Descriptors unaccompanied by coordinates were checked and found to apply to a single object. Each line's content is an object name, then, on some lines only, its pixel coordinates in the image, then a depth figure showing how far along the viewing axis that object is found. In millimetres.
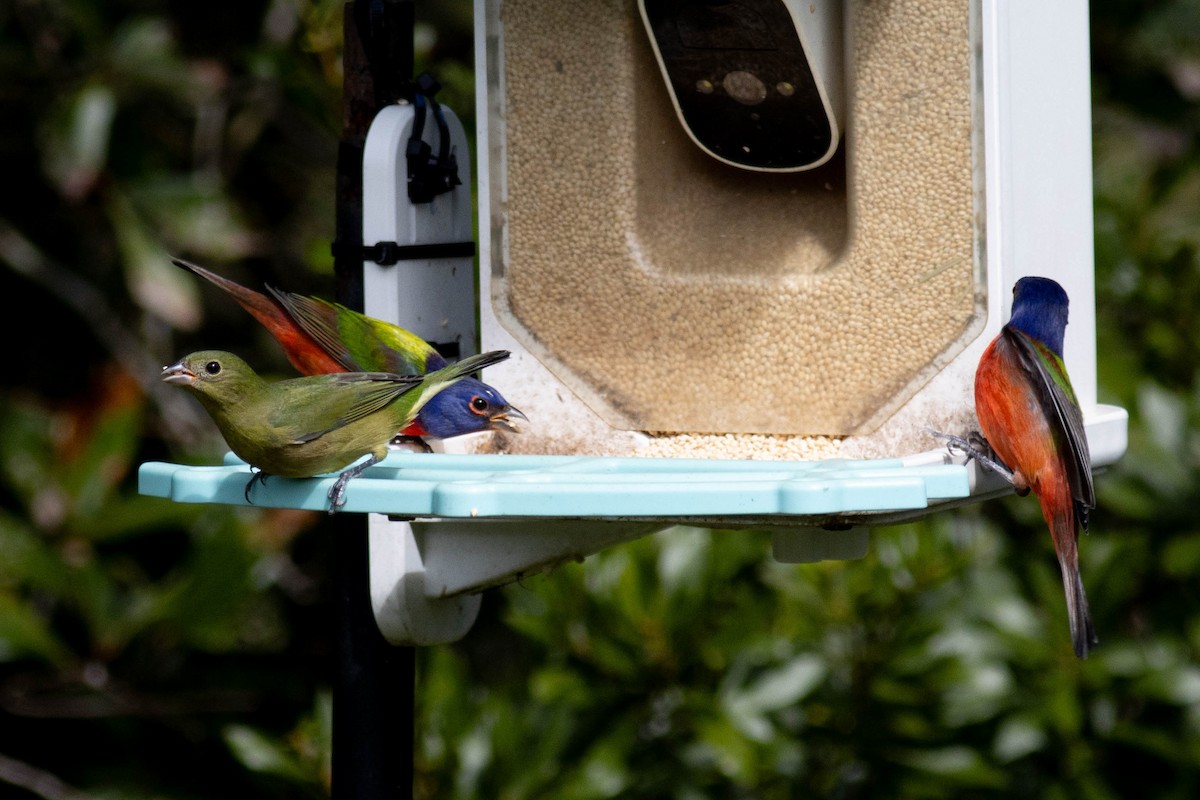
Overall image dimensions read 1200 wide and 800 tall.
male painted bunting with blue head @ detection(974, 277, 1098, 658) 4578
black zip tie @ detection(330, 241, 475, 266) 5254
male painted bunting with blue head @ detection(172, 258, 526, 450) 5156
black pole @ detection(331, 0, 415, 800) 5082
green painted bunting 4531
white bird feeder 4871
